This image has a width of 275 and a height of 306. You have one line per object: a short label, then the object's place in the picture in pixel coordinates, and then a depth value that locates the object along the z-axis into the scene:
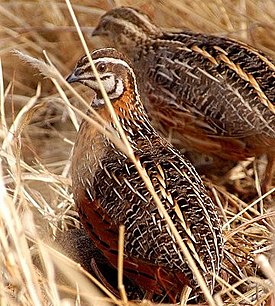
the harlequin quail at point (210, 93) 8.69
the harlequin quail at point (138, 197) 6.76
